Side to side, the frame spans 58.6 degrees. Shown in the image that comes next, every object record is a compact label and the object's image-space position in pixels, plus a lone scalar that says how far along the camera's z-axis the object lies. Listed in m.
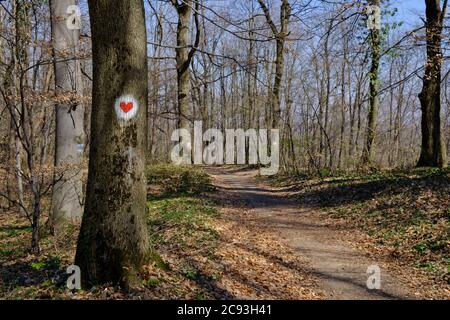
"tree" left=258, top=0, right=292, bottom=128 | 20.22
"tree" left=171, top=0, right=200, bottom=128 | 19.83
